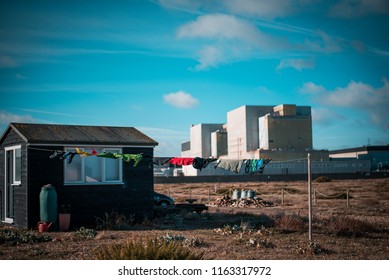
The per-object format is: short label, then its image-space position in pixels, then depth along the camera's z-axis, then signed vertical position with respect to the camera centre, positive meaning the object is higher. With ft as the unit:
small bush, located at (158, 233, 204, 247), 36.43 -5.65
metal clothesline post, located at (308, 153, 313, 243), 33.95 -4.11
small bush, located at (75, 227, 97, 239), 41.73 -5.60
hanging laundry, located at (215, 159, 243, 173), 41.14 +0.12
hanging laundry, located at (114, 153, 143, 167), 43.37 +0.92
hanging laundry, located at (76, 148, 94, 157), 43.08 +1.24
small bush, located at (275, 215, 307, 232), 46.11 -5.60
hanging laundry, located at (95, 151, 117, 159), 43.84 +1.05
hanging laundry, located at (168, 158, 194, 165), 41.58 +0.44
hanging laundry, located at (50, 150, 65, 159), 46.29 +1.29
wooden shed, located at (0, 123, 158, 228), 47.67 -0.57
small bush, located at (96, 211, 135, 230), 48.29 -5.41
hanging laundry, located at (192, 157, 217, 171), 40.40 +0.24
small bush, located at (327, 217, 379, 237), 43.24 -5.64
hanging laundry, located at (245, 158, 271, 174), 41.60 +0.01
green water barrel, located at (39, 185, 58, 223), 45.91 -3.25
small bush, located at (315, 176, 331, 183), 152.97 -4.77
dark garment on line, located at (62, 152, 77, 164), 45.39 +1.05
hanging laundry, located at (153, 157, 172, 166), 44.27 +0.57
